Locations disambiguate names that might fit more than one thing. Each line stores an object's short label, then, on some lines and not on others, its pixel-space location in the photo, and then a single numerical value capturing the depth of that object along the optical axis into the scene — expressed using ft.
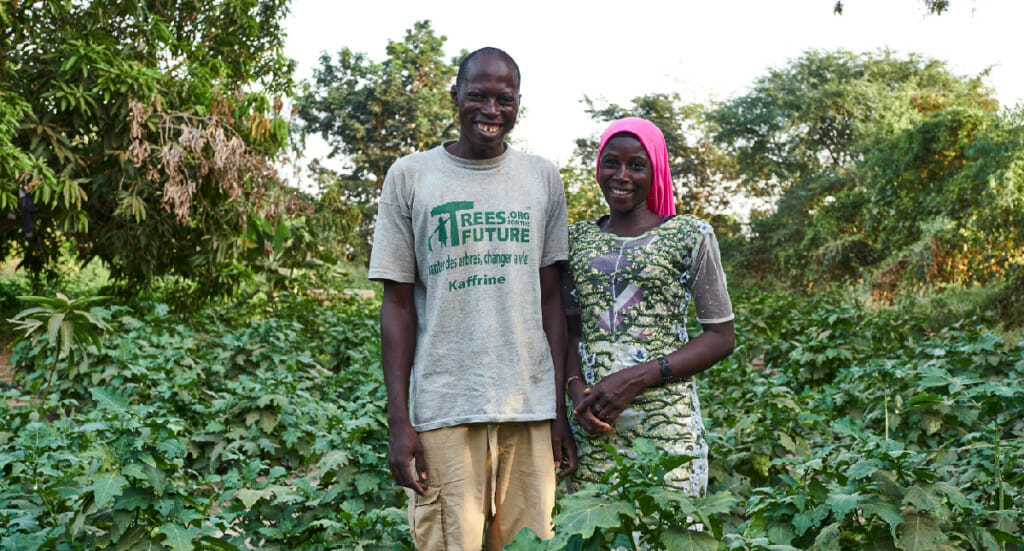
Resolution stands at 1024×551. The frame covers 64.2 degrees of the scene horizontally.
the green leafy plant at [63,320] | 10.53
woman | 6.98
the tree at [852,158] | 51.19
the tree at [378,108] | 95.50
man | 7.20
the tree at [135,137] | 28.17
